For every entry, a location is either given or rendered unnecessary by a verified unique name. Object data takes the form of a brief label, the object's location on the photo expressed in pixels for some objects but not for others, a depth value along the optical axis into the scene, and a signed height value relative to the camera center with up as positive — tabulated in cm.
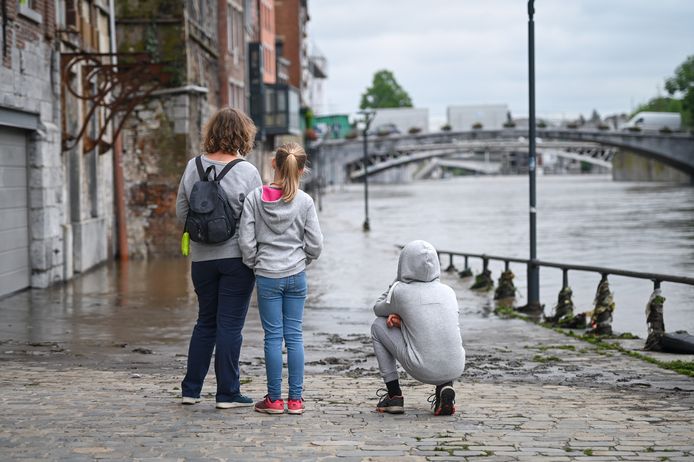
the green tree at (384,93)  16762 +1050
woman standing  716 -52
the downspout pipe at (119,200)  2691 -59
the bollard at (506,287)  1992 -192
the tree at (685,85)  11106 +742
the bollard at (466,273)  2517 -212
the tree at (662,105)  15161 +827
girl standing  704 -47
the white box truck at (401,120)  12369 +502
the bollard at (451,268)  2731 -219
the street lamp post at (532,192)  1672 -32
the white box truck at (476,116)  12288 +530
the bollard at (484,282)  2211 -203
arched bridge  10588 +224
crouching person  718 -95
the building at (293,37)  9531 +1043
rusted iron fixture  2002 +162
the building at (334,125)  11835 +467
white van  12581 +484
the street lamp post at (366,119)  4775 +211
